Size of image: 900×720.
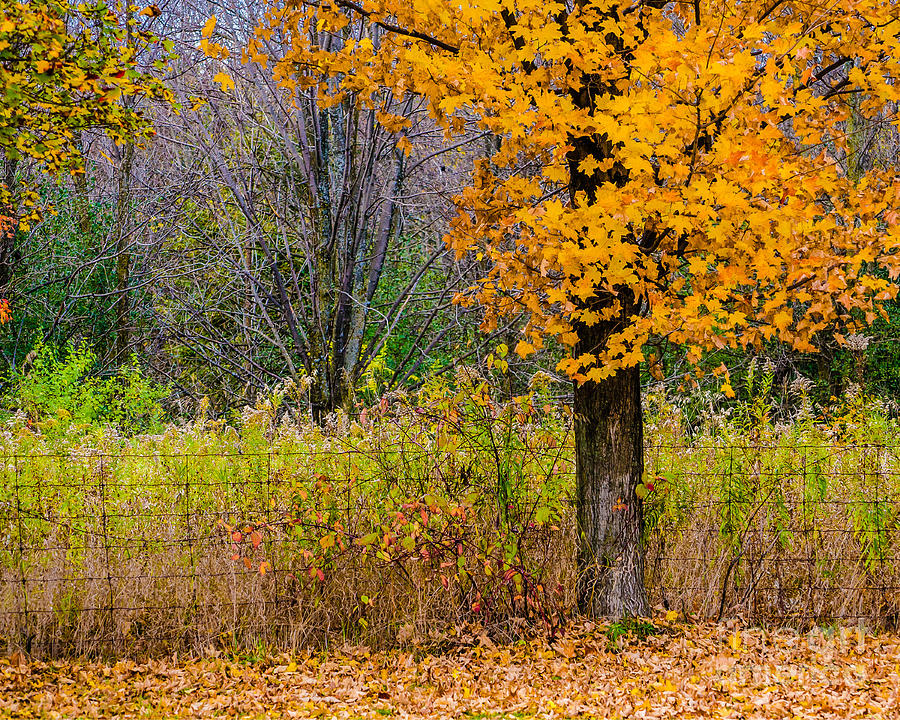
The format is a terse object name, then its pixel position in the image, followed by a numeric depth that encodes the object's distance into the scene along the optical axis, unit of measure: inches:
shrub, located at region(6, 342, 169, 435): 874.8
